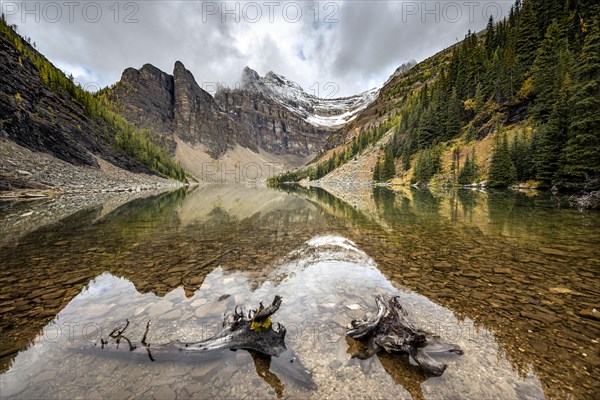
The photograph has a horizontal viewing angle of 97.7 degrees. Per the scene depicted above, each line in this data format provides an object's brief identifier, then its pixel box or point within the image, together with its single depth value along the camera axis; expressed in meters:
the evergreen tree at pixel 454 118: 77.69
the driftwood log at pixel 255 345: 4.23
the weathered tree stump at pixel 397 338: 4.33
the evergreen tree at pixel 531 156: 40.72
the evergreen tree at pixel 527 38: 68.44
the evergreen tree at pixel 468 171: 56.69
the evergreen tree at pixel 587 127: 24.22
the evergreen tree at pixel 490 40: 92.12
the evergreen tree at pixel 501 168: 46.19
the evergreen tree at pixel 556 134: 31.03
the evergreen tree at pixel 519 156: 45.05
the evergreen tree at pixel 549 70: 49.03
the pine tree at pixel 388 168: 90.88
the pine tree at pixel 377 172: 94.32
